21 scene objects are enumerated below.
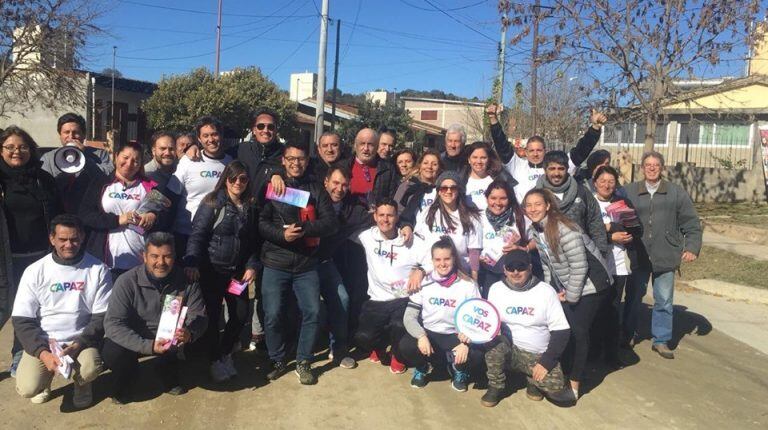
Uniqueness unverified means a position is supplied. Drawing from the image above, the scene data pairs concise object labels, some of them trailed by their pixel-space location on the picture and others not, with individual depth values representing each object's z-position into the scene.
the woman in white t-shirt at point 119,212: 4.52
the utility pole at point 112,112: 25.39
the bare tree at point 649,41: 9.75
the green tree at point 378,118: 33.84
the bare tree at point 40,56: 15.91
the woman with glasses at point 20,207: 4.48
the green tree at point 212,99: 25.70
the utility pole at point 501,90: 20.12
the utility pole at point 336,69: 28.89
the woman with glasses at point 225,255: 4.50
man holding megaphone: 4.93
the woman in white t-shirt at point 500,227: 4.95
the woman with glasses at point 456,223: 5.00
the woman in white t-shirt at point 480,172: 5.36
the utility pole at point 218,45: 35.61
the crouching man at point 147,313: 4.14
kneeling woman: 4.68
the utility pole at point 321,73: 18.97
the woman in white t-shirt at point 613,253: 5.23
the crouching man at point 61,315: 4.11
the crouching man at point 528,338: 4.45
